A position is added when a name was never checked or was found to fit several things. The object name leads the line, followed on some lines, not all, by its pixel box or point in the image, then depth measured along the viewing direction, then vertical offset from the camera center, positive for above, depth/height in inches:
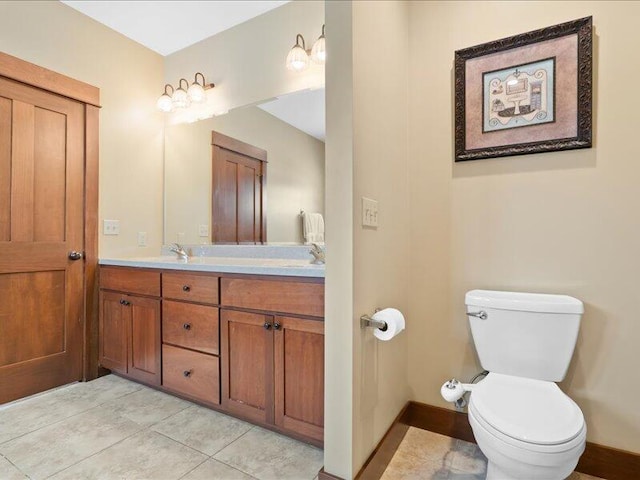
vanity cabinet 57.9 -20.6
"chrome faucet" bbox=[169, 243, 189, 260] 97.2 -3.5
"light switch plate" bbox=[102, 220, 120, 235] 93.7 +3.2
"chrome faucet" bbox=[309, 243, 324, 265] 70.4 -3.1
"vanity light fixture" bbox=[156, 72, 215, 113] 98.9 +42.8
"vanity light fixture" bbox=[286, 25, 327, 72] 78.3 +43.5
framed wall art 55.3 +25.5
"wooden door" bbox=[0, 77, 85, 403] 76.0 +0.1
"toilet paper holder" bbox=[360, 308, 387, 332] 49.6 -12.3
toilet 39.5 -22.1
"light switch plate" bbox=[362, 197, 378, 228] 50.2 +4.1
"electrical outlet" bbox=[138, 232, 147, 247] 102.9 -0.1
